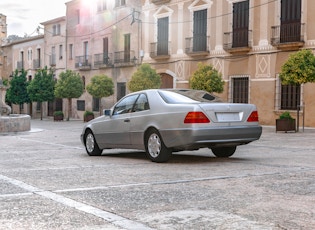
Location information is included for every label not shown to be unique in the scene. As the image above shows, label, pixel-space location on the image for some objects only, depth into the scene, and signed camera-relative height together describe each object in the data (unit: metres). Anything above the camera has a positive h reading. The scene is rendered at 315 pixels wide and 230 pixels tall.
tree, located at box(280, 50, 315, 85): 18.20 +1.10
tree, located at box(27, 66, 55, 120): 40.09 +0.68
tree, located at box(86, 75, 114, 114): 32.03 +0.59
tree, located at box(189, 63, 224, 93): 22.22 +0.75
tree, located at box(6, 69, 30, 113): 44.56 +0.37
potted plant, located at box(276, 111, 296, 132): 18.81 -1.03
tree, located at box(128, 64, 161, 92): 26.81 +0.91
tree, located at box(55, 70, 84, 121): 35.72 +0.66
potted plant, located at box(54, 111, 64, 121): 36.44 -1.63
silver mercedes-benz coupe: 7.89 -0.47
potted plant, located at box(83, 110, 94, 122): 31.91 -1.41
